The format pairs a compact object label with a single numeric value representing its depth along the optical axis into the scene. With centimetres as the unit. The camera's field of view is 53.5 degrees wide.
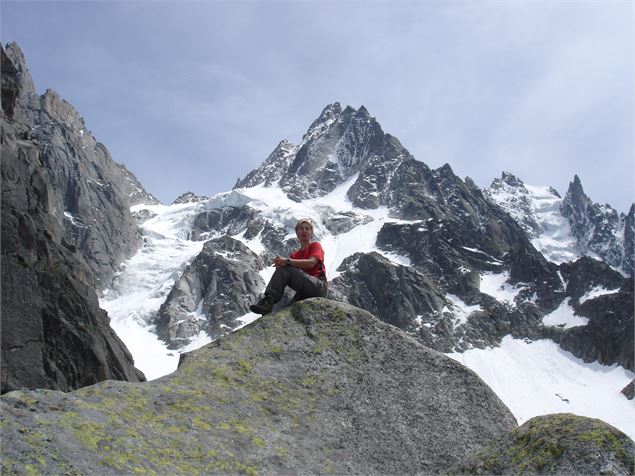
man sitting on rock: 1087
